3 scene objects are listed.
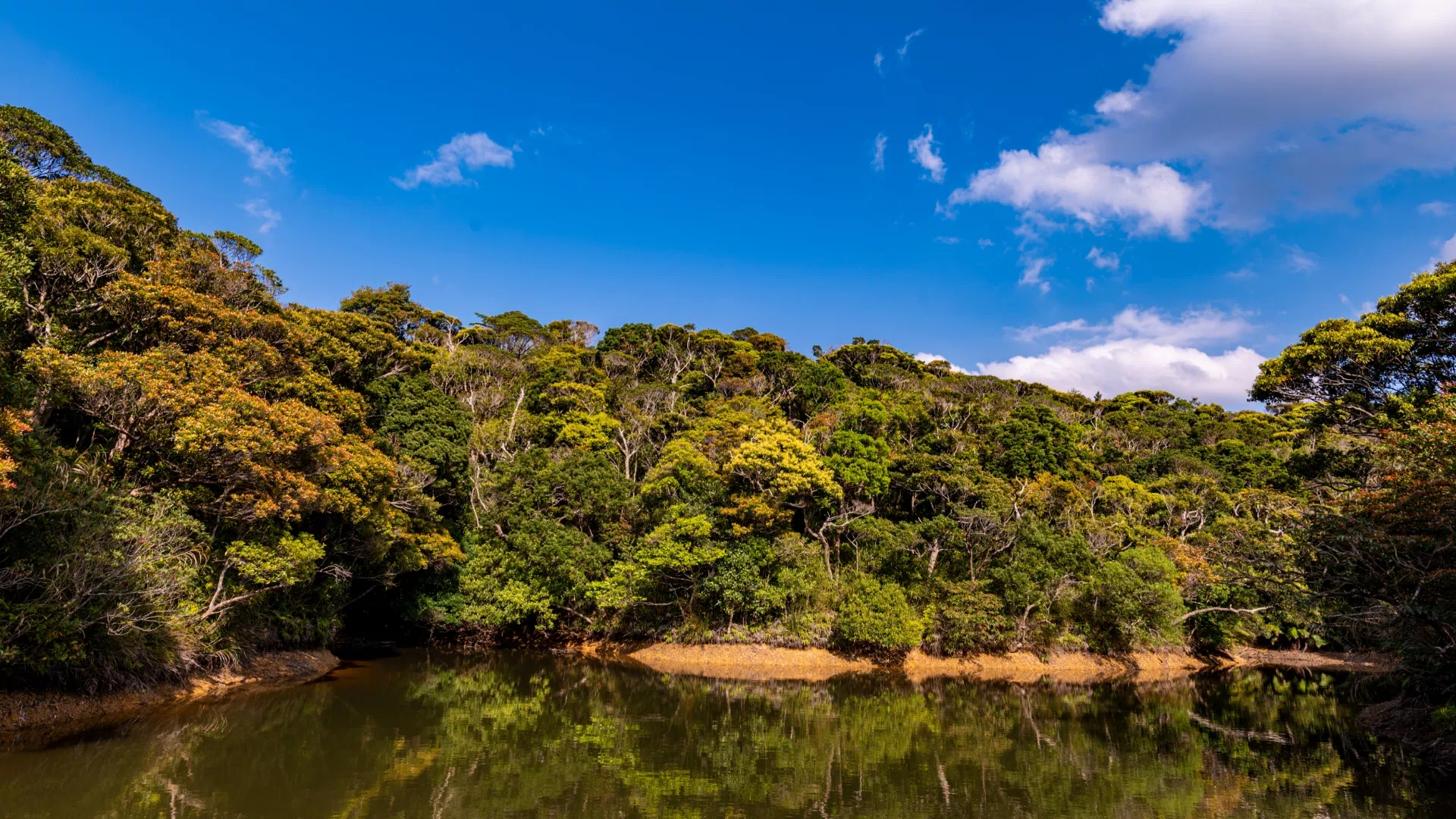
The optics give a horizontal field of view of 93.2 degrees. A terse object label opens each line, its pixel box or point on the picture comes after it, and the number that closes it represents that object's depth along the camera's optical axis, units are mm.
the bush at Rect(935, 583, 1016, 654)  26844
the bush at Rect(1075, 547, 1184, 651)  27750
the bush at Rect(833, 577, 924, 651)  26219
